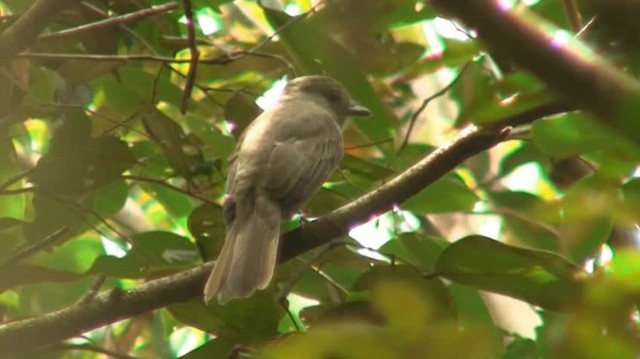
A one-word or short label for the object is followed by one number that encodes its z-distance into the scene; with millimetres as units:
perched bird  6607
